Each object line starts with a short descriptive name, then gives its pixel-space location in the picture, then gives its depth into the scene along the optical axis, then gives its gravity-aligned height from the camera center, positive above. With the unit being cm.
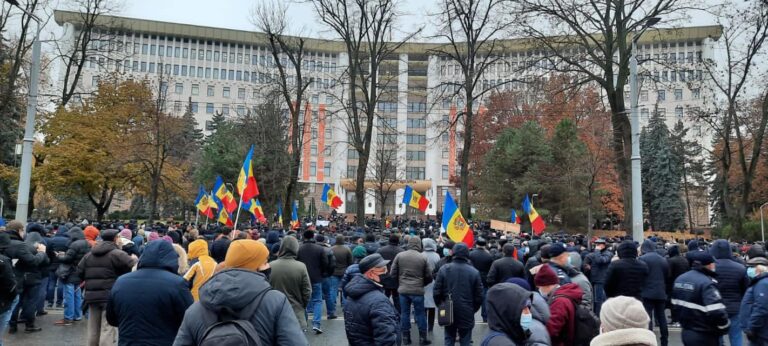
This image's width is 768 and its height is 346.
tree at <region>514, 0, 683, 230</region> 1841 +626
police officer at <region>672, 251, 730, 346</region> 629 -109
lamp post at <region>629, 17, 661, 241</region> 1437 +151
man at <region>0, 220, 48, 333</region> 820 -108
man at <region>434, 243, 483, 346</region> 765 -117
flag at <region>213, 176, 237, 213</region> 1999 +19
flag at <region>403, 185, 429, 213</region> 2712 +32
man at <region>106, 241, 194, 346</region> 463 -85
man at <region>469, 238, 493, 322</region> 1047 -96
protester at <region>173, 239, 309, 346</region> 309 -62
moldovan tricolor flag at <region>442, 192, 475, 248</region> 1187 -39
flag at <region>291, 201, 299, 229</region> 2704 -84
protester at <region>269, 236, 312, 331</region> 709 -94
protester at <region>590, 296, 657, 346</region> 273 -62
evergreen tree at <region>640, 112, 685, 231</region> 4925 +254
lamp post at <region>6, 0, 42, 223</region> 1382 +157
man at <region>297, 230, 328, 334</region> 1014 -105
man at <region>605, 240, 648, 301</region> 804 -91
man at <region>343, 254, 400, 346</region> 476 -95
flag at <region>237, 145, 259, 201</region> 1391 +55
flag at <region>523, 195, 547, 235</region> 1752 -36
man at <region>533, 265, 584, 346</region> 474 -90
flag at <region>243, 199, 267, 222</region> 2362 -24
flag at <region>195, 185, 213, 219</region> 2305 -1
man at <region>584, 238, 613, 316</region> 1094 -112
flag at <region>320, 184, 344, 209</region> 3063 +37
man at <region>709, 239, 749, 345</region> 789 -104
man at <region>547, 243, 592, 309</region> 626 -70
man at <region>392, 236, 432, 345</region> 880 -116
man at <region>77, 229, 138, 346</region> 722 -105
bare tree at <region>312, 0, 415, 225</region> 2470 +823
